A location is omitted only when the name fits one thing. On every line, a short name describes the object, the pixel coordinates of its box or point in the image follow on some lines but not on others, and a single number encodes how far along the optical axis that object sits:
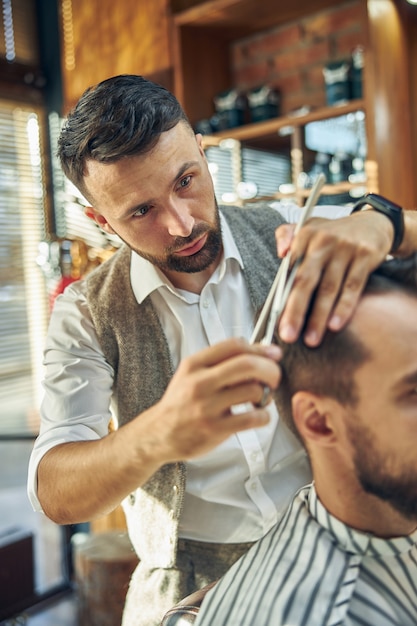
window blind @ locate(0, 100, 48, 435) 4.43
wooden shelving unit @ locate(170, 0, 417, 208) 2.89
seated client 1.03
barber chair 1.16
